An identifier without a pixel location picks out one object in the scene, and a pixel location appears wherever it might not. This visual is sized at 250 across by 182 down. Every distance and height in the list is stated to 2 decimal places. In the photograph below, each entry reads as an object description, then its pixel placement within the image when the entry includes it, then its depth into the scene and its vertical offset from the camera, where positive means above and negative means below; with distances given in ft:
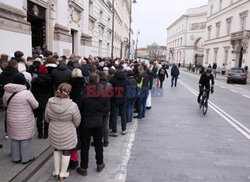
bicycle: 26.22 -4.21
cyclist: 27.78 -1.78
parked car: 67.51 -2.63
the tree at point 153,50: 469.90 +33.97
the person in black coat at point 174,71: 49.57 -1.24
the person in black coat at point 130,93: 19.28 -2.59
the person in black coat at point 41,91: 15.75 -2.19
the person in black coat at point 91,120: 11.72 -3.11
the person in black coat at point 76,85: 15.83 -1.65
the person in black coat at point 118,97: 17.29 -2.68
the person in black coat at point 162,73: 46.39 -1.68
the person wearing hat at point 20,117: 12.19 -3.20
